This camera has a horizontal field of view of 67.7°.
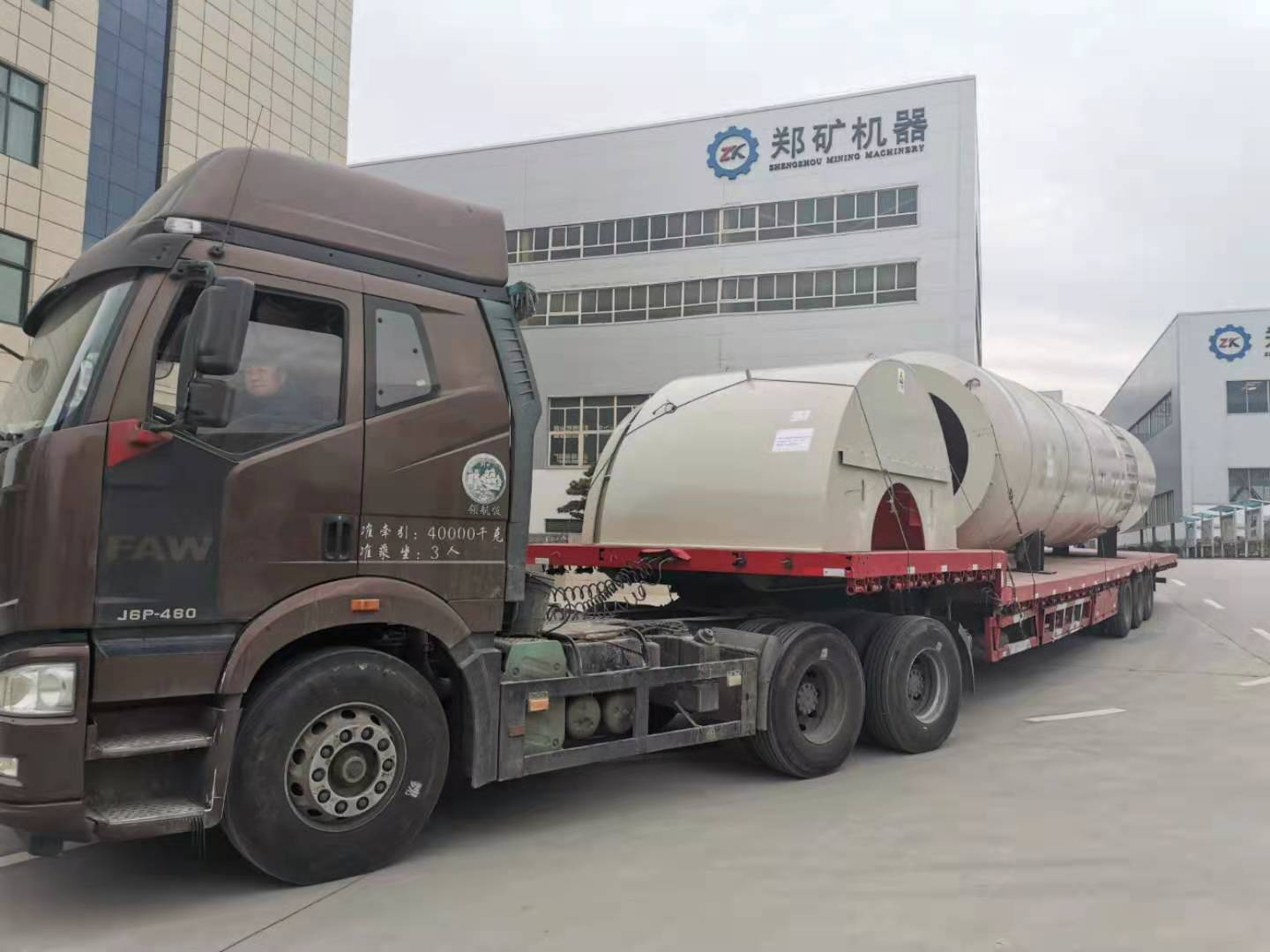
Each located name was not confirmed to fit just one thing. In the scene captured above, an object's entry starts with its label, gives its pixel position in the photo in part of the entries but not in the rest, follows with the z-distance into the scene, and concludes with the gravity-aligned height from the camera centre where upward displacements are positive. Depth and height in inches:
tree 1264.1 +46.3
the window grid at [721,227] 1505.9 +516.9
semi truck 145.1 -7.4
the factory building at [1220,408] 2123.5 +303.4
